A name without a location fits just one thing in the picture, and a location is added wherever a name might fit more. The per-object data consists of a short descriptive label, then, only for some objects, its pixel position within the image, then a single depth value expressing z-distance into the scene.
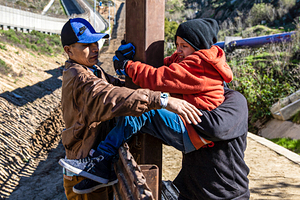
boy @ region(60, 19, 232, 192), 2.10
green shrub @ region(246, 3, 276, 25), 27.86
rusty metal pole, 2.34
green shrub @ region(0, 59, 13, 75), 11.18
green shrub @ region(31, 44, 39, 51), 17.54
